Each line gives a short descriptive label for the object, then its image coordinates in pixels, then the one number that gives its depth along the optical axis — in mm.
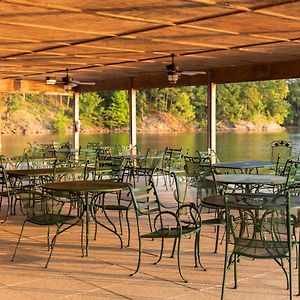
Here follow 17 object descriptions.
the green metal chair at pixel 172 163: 10569
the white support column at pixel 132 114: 13547
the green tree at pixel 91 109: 49375
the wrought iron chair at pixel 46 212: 5223
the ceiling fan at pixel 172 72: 9008
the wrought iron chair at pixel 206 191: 5292
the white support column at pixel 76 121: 15266
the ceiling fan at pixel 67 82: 11195
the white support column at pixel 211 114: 11477
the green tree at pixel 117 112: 49000
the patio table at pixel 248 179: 5804
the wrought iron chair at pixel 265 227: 3959
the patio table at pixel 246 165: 7852
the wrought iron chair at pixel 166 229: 4698
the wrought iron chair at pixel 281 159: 8578
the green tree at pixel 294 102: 49188
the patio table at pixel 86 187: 5438
